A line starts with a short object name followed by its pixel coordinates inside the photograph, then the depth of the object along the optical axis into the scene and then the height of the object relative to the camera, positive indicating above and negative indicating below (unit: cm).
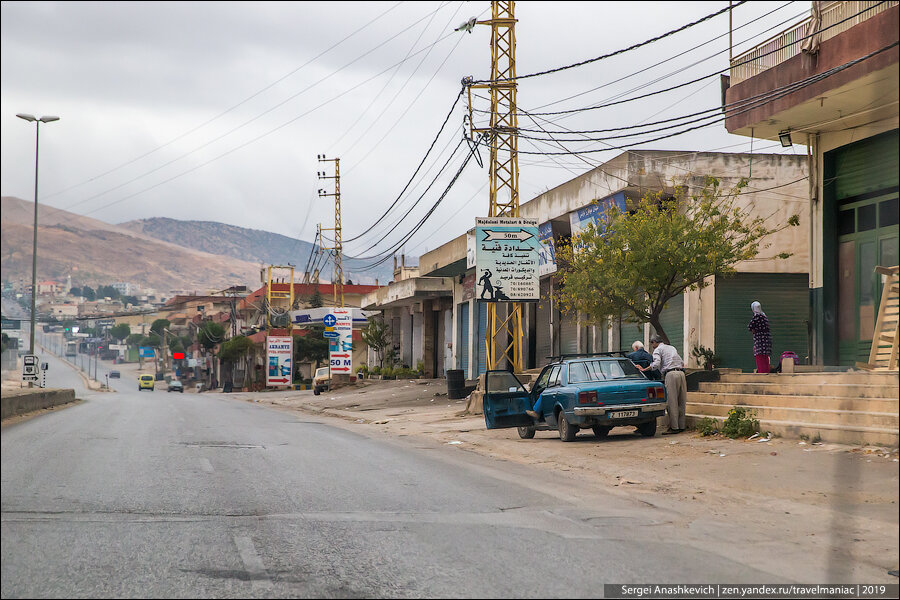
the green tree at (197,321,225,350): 10494 -19
